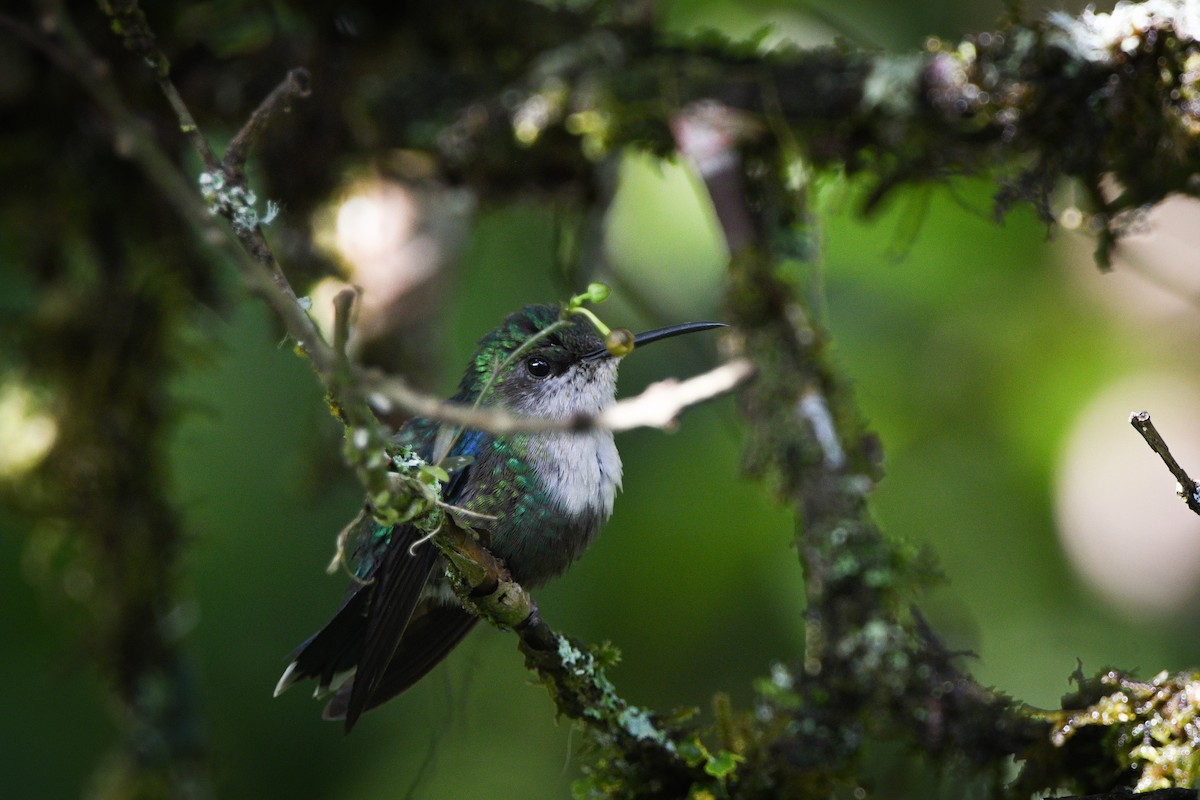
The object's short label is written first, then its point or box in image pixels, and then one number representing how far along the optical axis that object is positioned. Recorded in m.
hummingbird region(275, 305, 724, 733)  5.91
